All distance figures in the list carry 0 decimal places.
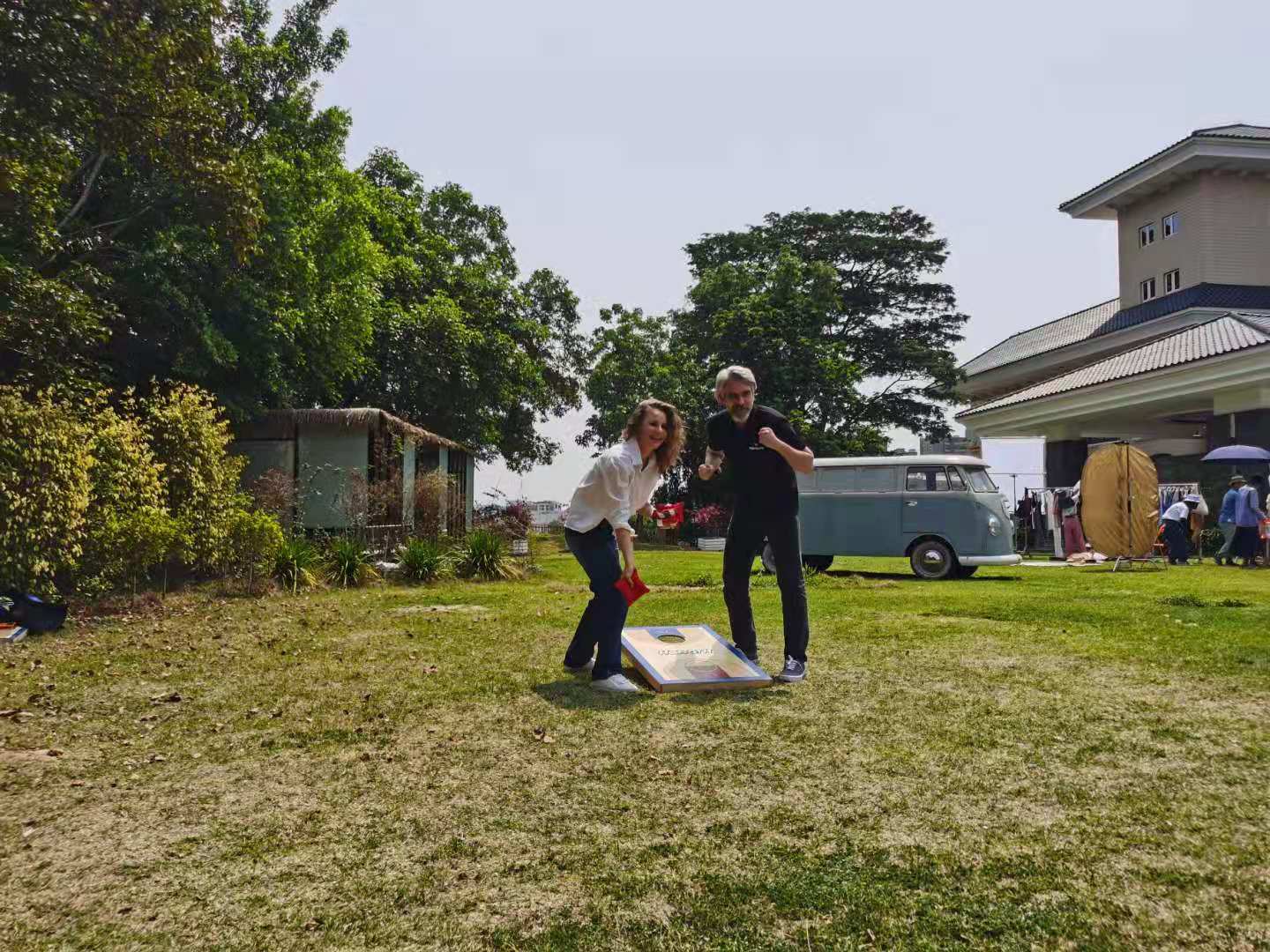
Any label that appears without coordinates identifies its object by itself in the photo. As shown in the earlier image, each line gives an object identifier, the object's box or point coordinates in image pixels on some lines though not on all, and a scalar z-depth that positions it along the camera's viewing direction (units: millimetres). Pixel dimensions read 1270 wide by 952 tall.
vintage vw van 14070
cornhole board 4957
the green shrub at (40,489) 7844
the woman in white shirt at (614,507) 4820
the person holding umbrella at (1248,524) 16484
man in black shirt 5148
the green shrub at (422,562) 13359
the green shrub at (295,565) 11727
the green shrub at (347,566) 12695
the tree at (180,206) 10188
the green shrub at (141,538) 9000
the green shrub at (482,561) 14156
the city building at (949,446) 41938
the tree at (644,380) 29984
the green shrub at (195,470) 10414
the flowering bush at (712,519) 27547
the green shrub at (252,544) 11016
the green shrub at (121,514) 8945
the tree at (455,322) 22266
